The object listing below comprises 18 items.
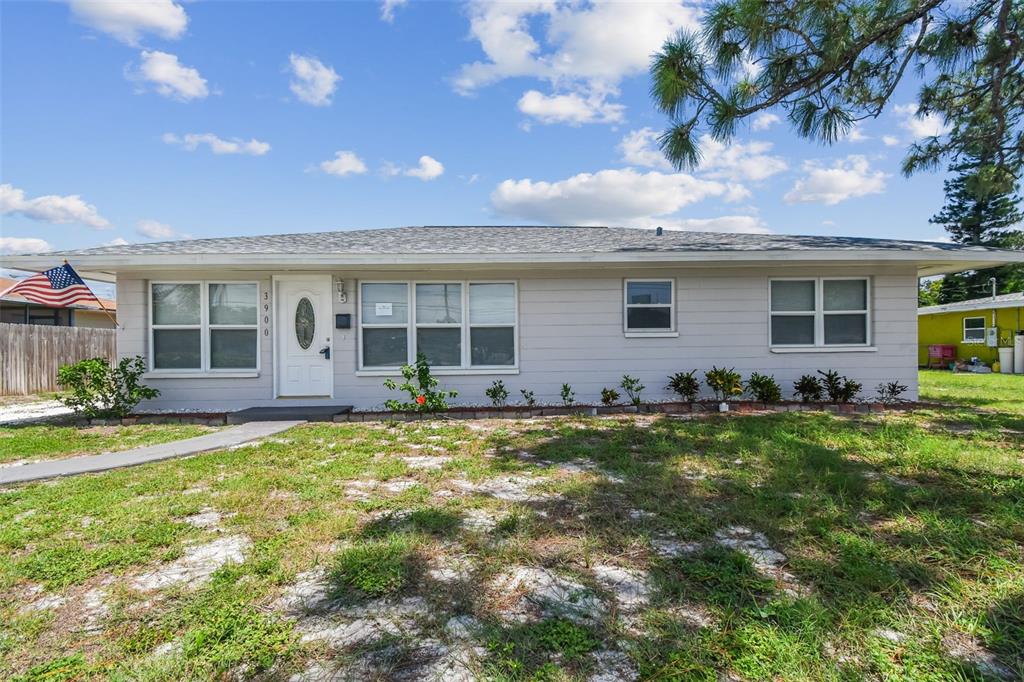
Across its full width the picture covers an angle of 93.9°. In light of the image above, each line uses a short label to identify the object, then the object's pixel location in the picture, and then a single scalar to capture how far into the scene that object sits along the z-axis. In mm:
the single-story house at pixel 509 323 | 7680
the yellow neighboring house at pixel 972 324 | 15273
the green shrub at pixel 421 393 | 7137
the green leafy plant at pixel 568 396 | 7715
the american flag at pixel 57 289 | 7512
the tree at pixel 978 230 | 25211
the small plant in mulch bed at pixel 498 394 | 7688
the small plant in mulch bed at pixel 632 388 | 7715
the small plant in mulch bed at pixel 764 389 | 7594
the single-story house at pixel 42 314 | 17688
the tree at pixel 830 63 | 5695
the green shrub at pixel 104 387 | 6914
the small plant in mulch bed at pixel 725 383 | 7508
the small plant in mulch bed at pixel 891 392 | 7837
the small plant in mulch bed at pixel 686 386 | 7676
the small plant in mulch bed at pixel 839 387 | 7715
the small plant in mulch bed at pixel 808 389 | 7695
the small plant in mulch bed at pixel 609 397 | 7660
